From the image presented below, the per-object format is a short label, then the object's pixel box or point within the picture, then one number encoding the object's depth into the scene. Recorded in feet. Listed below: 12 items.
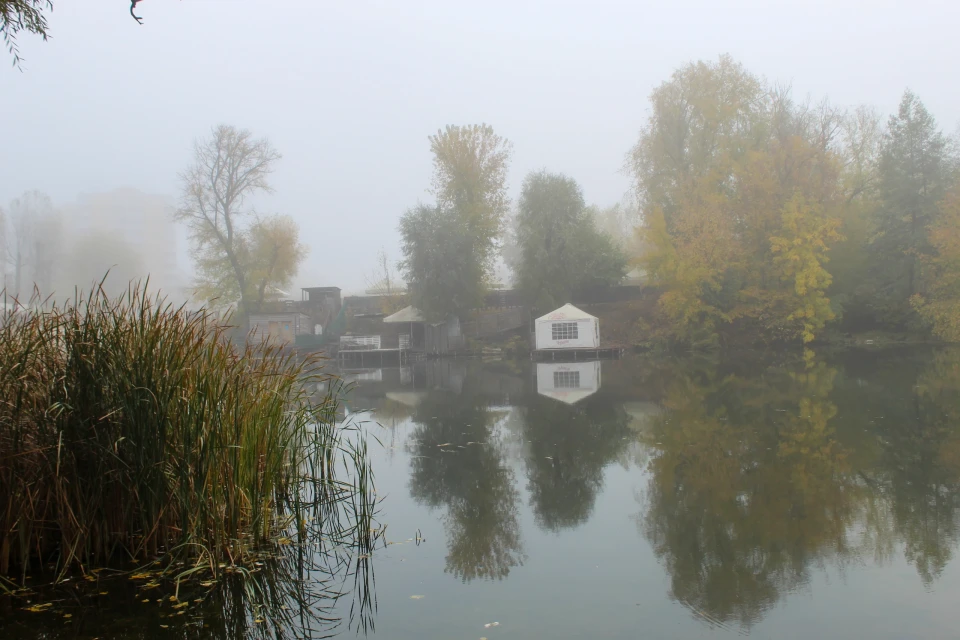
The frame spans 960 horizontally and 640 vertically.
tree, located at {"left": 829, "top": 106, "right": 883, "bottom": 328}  115.24
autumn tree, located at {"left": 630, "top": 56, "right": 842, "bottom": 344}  107.45
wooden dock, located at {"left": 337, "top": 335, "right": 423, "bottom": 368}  122.01
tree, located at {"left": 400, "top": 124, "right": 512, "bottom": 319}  128.57
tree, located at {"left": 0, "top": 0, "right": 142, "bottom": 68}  18.94
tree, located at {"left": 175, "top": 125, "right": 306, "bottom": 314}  150.41
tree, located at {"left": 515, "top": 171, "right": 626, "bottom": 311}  132.26
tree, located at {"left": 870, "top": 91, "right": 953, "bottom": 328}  106.52
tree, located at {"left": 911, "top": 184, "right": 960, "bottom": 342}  97.96
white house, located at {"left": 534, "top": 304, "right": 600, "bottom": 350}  114.62
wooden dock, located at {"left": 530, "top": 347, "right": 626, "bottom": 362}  113.08
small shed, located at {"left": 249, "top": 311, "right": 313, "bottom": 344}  139.03
